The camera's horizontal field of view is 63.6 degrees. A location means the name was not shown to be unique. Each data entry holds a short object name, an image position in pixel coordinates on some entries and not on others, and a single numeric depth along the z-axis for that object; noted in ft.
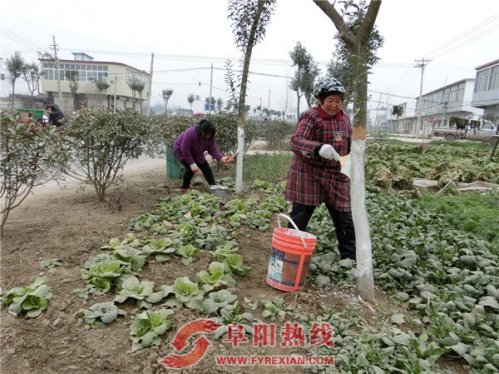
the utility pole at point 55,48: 113.14
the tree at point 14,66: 130.21
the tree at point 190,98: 195.52
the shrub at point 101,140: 16.55
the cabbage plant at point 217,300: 8.00
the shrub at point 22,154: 12.16
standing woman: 10.39
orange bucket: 9.04
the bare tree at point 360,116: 8.73
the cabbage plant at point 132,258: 9.71
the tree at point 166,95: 159.53
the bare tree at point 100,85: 142.19
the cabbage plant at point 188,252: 10.38
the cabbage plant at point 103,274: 8.77
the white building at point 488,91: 134.51
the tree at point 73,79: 119.64
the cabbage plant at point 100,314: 7.68
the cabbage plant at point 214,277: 8.89
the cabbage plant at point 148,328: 7.15
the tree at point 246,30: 19.86
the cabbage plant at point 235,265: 9.82
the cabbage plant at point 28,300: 8.04
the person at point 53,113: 42.45
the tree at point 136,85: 143.23
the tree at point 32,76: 142.41
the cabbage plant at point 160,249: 10.36
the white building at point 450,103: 170.50
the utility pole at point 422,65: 149.40
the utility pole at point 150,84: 108.82
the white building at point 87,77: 171.83
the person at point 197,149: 18.43
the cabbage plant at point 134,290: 8.22
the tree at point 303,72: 63.52
